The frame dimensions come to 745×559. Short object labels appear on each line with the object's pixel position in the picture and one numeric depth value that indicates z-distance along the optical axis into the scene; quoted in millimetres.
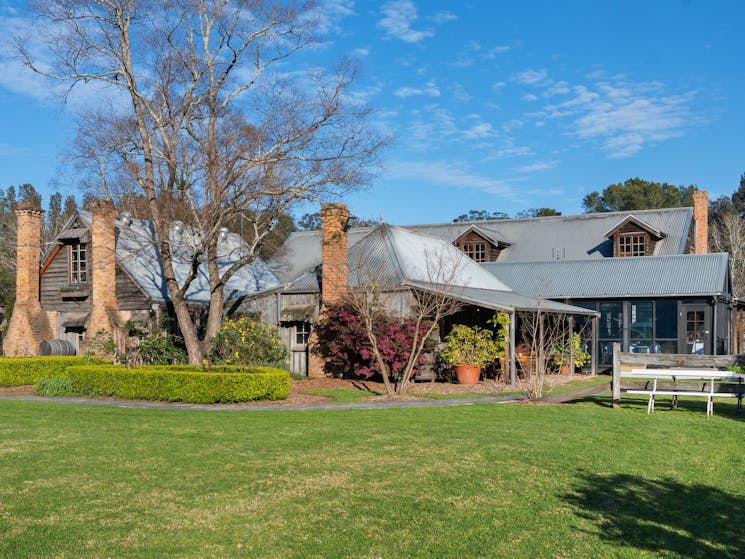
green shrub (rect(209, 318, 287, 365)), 21156
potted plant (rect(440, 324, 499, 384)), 20734
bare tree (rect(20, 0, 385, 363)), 21953
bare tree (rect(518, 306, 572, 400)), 19375
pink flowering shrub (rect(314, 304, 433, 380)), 19734
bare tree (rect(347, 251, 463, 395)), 17812
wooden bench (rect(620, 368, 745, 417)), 13242
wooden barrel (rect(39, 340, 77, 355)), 25297
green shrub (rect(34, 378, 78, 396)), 17719
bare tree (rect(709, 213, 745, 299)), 44688
